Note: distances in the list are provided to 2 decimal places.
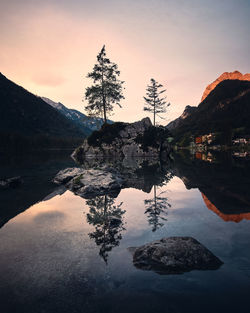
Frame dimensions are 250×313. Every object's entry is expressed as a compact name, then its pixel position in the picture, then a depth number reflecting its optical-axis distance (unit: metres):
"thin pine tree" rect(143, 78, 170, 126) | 49.25
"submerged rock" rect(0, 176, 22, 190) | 12.86
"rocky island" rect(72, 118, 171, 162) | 40.44
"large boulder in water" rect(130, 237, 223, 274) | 3.96
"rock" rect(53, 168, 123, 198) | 11.18
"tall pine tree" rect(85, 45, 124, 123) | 40.54
